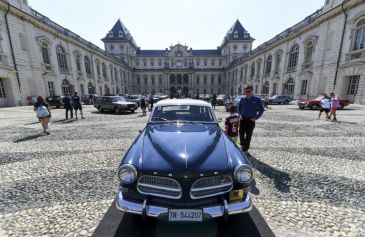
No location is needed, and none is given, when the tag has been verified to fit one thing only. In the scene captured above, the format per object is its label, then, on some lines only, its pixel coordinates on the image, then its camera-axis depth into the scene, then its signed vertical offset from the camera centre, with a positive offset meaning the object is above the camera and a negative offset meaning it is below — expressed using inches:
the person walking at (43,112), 282.0 -34.4
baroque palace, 705.0 +183.6
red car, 628.1 -53.3
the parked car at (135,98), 950.3 -41.2
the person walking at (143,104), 553.9 -42.7
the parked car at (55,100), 742.5 -37.2
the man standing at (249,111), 180.6 -22.4
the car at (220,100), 974.5 -55.0
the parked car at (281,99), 923.4 -48.5
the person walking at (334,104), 392.8 -33.7
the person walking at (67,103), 415.7 -29.1
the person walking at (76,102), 437.4 -27.9
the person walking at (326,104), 417.7 -35.4
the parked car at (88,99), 997.8 -45.4
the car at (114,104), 599.8 -47.1
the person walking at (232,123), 178.2 -35.5
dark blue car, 79.4 -45.8
